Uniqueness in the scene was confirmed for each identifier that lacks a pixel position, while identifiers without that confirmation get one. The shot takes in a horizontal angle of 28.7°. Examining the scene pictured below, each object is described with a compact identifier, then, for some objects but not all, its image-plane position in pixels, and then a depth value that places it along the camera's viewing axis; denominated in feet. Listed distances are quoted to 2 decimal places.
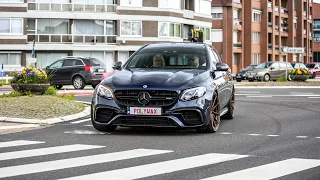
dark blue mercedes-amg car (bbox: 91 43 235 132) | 32.71
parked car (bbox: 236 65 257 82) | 159.74
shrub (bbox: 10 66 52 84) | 51.75
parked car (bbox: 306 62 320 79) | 206.80
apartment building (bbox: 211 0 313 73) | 238.07
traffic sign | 127.81
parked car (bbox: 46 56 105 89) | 104.12
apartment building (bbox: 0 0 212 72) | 183.11
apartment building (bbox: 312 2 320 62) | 355.36
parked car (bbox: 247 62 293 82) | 155.60
